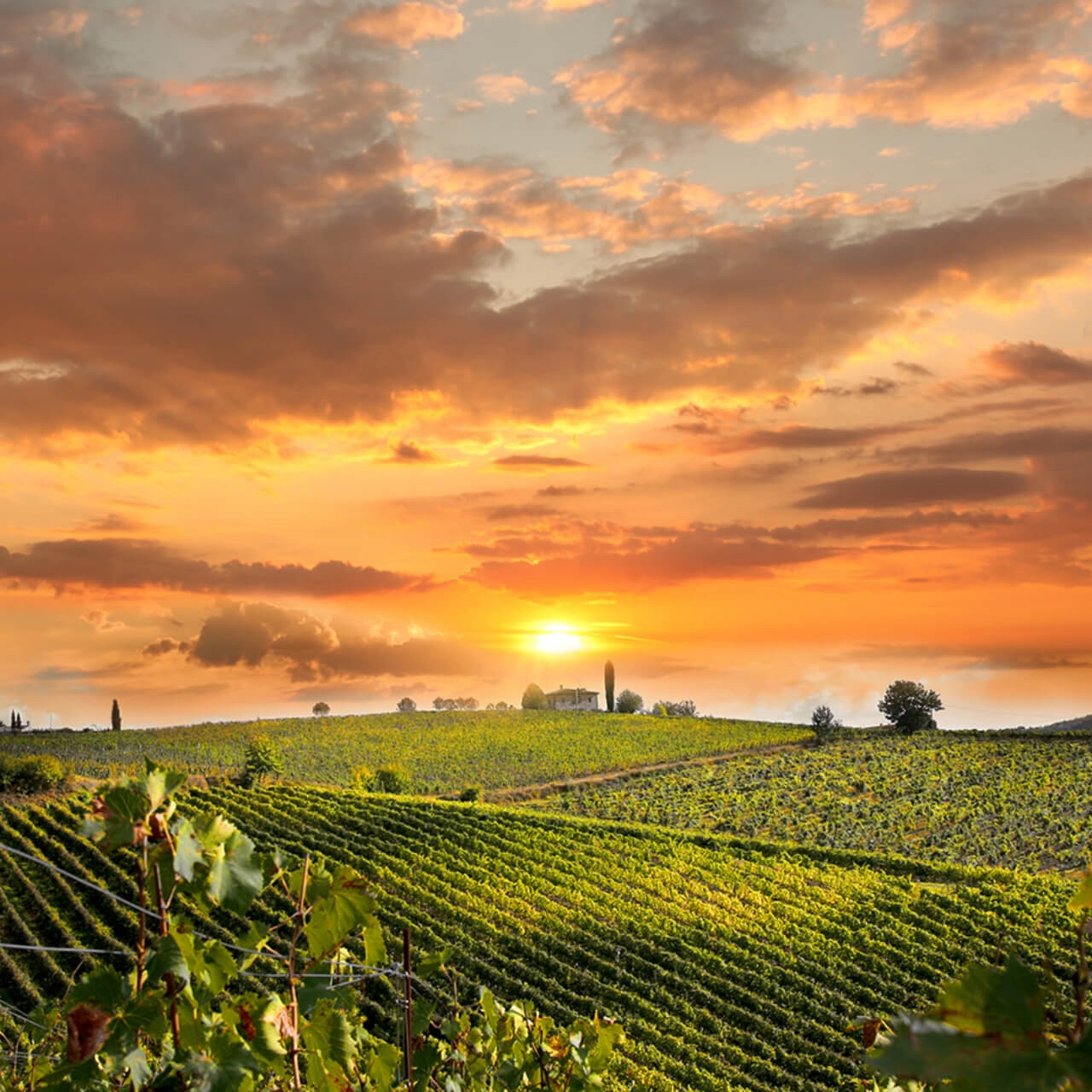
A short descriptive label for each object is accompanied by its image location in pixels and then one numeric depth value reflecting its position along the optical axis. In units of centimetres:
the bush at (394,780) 5559
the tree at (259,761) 5367
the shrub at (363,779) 5519
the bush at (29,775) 4791
